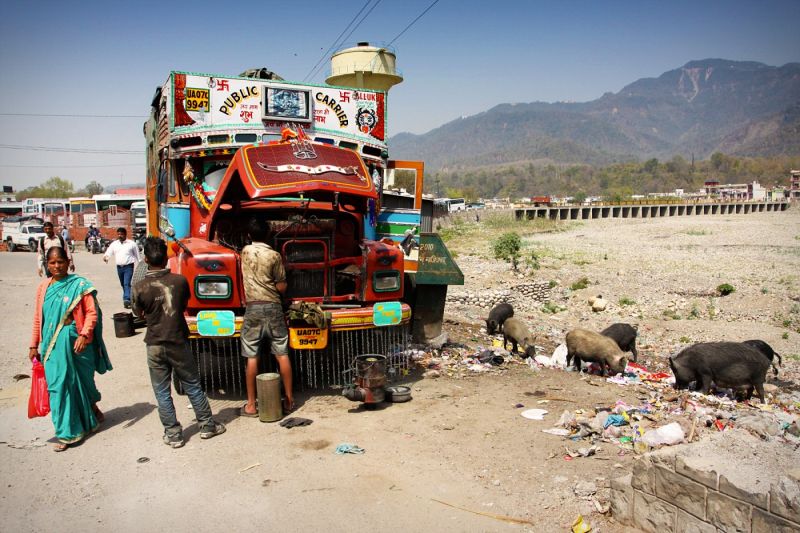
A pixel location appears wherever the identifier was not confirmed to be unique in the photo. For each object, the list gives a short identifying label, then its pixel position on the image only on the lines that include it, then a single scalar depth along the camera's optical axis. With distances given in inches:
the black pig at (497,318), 468.1
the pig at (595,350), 344.8
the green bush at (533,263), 967.9
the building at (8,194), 3287.2
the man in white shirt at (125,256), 464.4
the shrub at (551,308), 701.3
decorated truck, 241.1
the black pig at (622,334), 424.5
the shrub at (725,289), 770.2
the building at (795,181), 5334.6
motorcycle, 1235.9
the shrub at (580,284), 819.4
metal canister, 233.8
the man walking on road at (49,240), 428.4
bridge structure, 3914.1
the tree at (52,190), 4899.1
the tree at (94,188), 5333.7
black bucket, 391.2
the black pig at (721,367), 319.6
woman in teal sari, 212.2
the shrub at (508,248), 1007.0
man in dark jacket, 208.4
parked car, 1245.1
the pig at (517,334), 395.9
